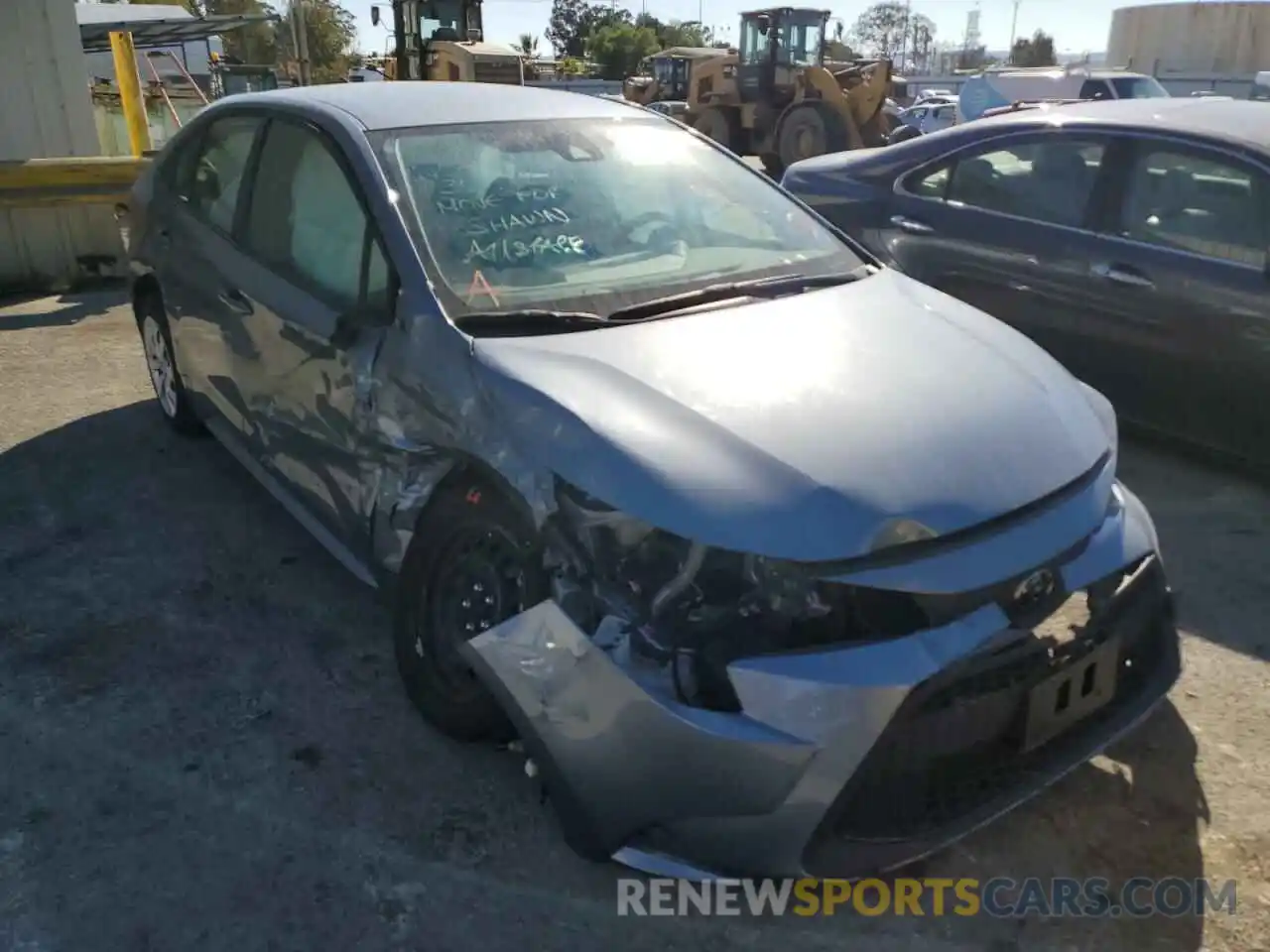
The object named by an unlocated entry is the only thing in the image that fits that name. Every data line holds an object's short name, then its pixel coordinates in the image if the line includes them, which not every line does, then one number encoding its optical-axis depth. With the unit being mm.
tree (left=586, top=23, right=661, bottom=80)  65000
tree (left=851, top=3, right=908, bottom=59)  100812
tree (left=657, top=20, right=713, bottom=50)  75000
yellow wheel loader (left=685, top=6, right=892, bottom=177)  17391
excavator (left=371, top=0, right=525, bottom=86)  17609
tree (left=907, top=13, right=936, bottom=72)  101250
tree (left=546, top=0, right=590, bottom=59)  80375
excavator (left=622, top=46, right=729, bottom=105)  24500
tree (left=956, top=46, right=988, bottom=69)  94925
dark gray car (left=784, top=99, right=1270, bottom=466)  4125
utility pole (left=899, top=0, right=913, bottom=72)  100812
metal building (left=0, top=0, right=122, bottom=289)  8000
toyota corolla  2062
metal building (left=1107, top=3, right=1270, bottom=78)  56688
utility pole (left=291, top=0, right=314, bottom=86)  27923
